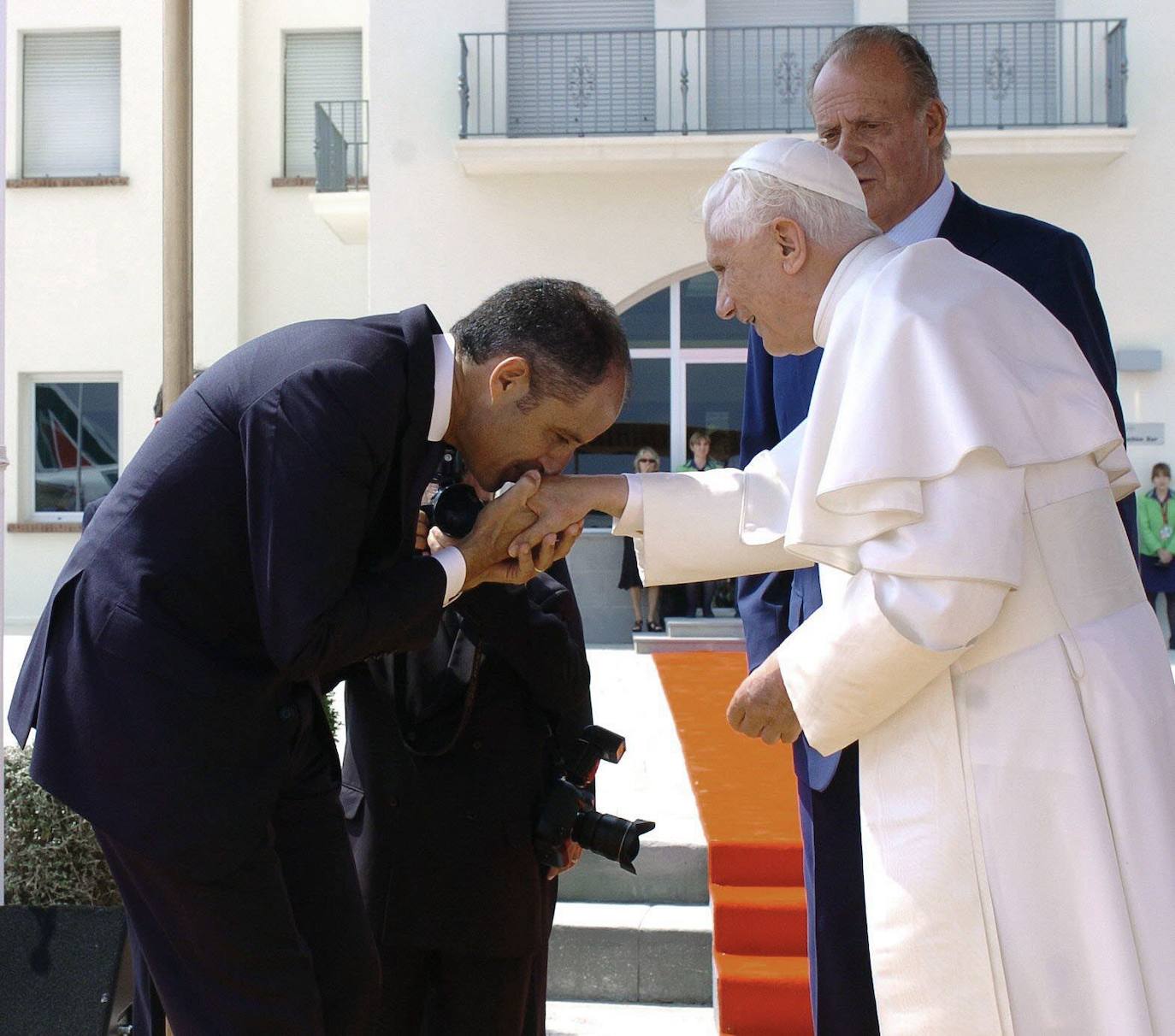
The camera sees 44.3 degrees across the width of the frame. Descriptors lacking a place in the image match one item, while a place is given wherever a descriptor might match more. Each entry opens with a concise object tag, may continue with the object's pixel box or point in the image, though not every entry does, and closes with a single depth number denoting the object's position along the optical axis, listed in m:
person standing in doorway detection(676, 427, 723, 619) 13.13
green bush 3.98
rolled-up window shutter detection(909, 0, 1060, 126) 13.85
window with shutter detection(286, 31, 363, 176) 17.02
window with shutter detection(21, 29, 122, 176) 16.92
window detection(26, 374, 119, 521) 16.92
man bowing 2.02
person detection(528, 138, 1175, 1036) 1.87
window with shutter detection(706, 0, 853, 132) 14.02
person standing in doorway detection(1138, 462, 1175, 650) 12.59
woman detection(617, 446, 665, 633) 13.09
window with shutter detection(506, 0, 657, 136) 14.07
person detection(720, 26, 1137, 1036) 2.70
